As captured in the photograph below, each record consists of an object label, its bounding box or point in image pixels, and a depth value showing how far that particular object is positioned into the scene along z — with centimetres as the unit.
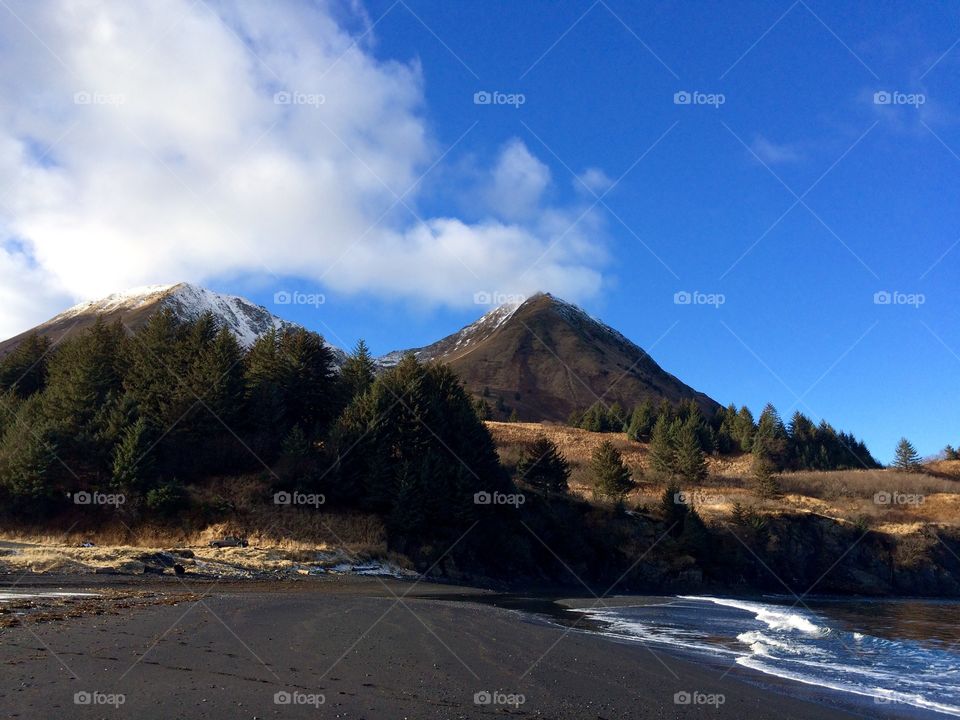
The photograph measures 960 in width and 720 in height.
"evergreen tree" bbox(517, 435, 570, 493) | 5609
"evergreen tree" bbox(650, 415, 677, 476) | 8181
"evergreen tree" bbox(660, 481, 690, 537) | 5562
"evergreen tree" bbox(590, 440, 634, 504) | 5997
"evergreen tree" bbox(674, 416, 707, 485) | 7788
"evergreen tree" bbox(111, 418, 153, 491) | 3850
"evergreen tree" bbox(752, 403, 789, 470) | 10169
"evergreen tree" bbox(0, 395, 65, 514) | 3762
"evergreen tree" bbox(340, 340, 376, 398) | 5356
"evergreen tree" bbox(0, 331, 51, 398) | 6425
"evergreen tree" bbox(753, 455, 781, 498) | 7338
